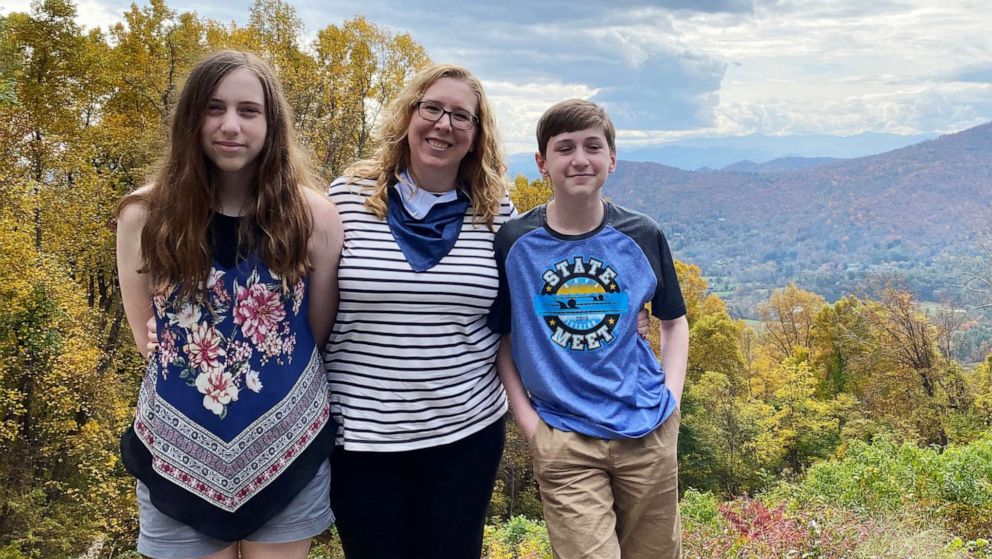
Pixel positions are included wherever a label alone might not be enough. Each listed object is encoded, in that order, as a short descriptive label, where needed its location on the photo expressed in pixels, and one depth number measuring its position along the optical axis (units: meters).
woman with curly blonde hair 2.41
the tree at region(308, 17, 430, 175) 16.94
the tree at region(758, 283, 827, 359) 38.44
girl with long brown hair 2.11
